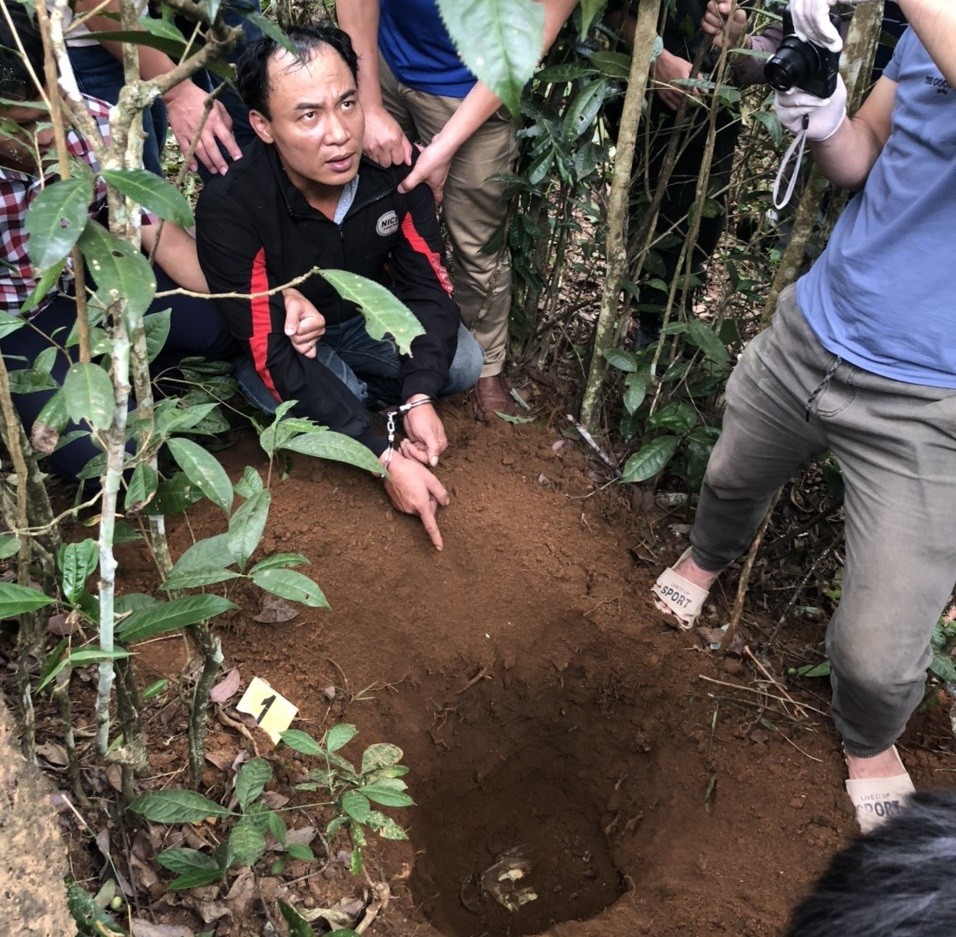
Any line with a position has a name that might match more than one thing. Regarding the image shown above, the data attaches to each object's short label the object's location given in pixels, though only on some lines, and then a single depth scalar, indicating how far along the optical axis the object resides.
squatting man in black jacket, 2.21
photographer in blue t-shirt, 1.72
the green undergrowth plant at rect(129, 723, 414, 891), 1.52
